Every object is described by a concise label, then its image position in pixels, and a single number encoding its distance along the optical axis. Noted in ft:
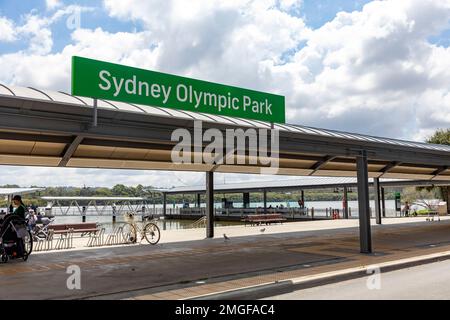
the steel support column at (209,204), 57.82
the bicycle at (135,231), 51.98
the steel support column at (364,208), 40.63
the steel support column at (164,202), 192.44
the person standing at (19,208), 37.29
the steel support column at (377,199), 84.14
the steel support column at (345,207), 123.54
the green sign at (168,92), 27.40
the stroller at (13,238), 35.58
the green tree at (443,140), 149.48
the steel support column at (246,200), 187.39
